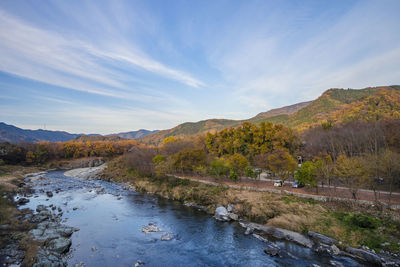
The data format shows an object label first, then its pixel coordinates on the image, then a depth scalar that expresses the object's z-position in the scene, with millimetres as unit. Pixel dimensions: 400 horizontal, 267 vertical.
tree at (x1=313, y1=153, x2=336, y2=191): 29006
